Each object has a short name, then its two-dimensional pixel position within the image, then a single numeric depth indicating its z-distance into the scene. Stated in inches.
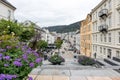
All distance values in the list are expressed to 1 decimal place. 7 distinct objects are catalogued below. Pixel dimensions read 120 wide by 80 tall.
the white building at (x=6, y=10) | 487.4
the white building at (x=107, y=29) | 431.8
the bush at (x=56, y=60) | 260.7
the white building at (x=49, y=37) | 1646.9
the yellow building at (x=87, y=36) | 797.8
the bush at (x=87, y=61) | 260.5
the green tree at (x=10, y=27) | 343.4
